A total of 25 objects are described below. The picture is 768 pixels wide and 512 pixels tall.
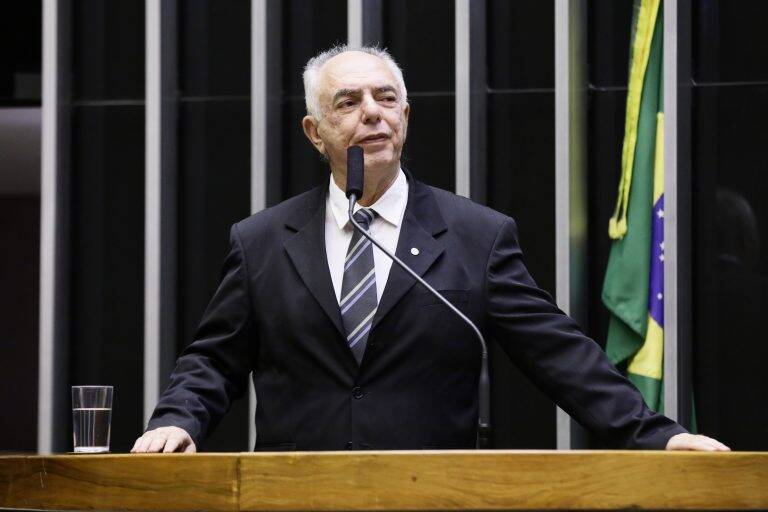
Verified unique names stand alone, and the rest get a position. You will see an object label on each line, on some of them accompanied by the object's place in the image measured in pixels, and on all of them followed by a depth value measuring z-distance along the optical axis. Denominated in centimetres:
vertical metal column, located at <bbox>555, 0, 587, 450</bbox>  1081
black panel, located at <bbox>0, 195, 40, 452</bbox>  1525
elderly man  532
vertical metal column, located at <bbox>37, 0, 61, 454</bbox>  1158
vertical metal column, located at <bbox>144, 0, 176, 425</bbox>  1147
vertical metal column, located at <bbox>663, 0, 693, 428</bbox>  1052
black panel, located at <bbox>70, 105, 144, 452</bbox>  1185
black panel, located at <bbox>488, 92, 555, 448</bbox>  1107
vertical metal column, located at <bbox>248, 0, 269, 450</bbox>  1138
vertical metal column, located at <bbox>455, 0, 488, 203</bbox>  1103
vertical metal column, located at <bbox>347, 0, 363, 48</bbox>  1127
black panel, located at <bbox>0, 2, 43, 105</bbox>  1257
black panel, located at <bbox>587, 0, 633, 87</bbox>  1105
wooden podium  335
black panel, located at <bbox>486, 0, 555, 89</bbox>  1128
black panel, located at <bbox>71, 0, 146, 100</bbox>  1195
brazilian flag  1062
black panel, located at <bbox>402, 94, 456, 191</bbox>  1134
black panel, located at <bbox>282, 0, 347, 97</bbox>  1168
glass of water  453
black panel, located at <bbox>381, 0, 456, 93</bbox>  1145
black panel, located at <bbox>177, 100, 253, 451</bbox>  1171
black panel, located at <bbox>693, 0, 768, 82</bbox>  1080
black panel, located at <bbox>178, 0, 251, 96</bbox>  1181
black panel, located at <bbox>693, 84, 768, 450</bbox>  1062
